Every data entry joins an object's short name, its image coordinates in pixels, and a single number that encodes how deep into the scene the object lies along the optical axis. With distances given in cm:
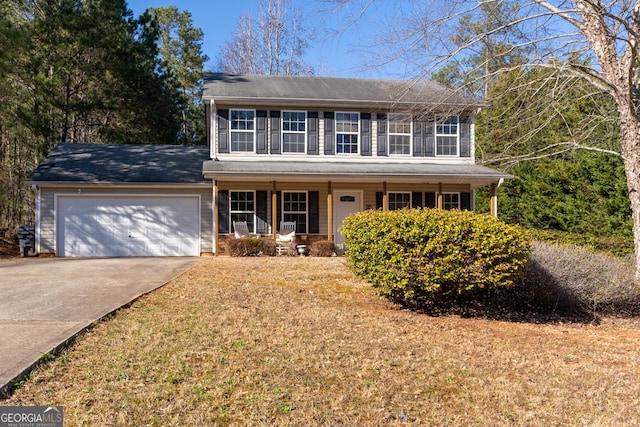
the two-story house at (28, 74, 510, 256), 1523
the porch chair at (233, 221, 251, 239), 1554
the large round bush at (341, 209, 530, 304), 682
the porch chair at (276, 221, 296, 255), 1491
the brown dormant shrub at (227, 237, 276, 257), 1441
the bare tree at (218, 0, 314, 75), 2775
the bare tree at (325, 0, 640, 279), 798
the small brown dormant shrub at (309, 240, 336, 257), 1479
